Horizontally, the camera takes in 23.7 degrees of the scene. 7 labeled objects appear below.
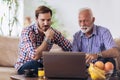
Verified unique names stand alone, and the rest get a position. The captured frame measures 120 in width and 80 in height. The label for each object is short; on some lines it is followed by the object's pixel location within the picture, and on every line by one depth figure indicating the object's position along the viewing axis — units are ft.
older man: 9.57
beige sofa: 12.00
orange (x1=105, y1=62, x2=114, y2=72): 6.94
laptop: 6.57
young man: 9.04
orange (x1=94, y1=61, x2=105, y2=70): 6.95
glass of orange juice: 7.19
